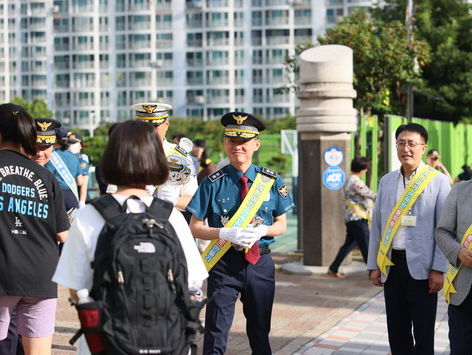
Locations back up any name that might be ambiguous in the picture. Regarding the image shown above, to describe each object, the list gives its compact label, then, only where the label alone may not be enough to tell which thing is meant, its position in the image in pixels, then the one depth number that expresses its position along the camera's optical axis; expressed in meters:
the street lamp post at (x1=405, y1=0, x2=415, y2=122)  17.84
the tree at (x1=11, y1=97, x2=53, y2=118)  68.50
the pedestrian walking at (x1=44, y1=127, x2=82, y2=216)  7.68
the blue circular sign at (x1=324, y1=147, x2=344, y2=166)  12.44
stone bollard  12.27
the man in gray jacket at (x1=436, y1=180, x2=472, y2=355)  5.32
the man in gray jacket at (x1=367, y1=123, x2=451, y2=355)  6.13
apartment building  92.06
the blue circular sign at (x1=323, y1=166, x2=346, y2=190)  12.48
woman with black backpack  3.59
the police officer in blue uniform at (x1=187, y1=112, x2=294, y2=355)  5.91
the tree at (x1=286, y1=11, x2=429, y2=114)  17.03
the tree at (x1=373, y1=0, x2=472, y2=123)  22.52
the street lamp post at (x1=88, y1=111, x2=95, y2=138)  90.70
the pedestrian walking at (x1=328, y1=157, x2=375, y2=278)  11.91
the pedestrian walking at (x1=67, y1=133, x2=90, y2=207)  12.29
